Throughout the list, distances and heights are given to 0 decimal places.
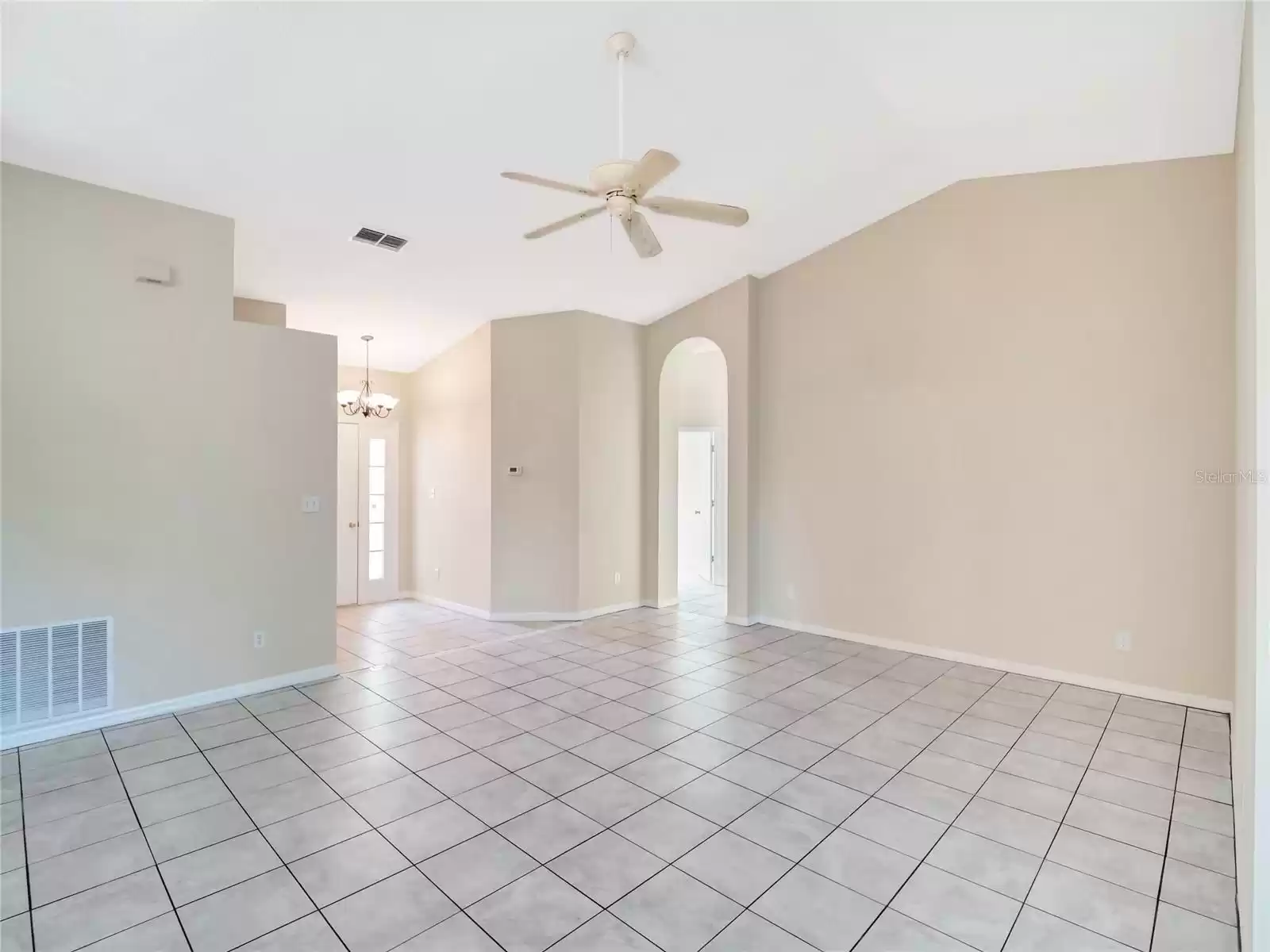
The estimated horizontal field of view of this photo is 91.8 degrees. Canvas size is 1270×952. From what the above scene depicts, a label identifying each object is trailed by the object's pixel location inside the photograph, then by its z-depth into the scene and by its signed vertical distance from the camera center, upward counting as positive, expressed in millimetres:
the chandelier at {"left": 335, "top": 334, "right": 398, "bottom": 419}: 6488 +831
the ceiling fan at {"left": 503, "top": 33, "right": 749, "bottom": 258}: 2506 +1237
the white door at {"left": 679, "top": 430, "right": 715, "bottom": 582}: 8609 -277
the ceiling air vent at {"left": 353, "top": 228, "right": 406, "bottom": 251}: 4359 +1731
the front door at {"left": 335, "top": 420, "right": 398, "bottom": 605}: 7277 -432
